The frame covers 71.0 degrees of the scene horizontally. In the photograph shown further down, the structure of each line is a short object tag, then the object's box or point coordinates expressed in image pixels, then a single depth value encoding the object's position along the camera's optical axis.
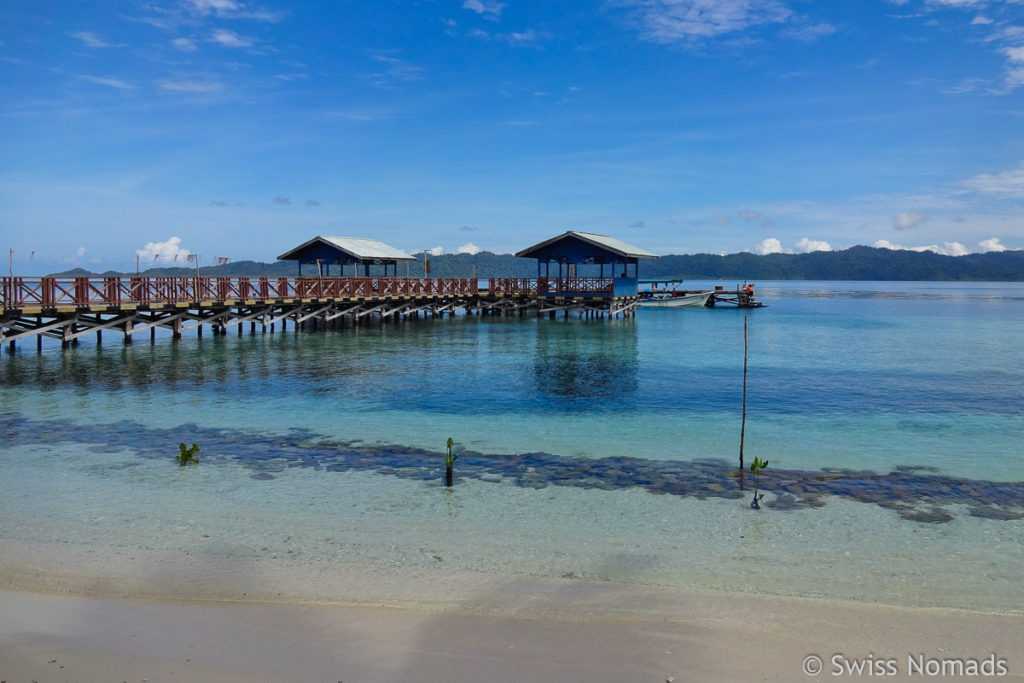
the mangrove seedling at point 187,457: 12.34
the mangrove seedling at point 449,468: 11.21
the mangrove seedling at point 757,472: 10.23
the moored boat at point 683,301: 69.44
